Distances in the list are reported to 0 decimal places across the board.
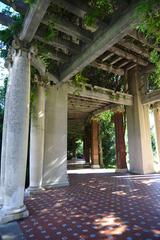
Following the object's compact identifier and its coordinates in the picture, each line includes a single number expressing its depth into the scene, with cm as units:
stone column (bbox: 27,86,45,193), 657
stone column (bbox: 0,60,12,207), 459
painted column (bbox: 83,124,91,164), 1709
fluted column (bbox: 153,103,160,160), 1211
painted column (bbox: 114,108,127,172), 1149
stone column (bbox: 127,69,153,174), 1041
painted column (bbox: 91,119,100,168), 1520
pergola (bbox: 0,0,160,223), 408
